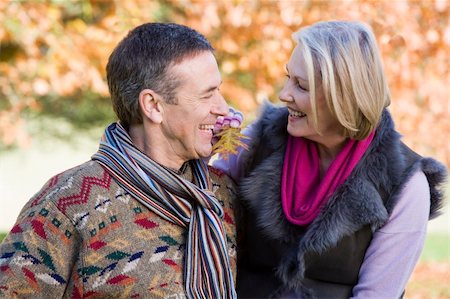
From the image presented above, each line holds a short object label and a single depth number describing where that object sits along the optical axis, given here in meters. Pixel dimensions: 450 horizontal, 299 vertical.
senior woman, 2.66
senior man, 2.39
